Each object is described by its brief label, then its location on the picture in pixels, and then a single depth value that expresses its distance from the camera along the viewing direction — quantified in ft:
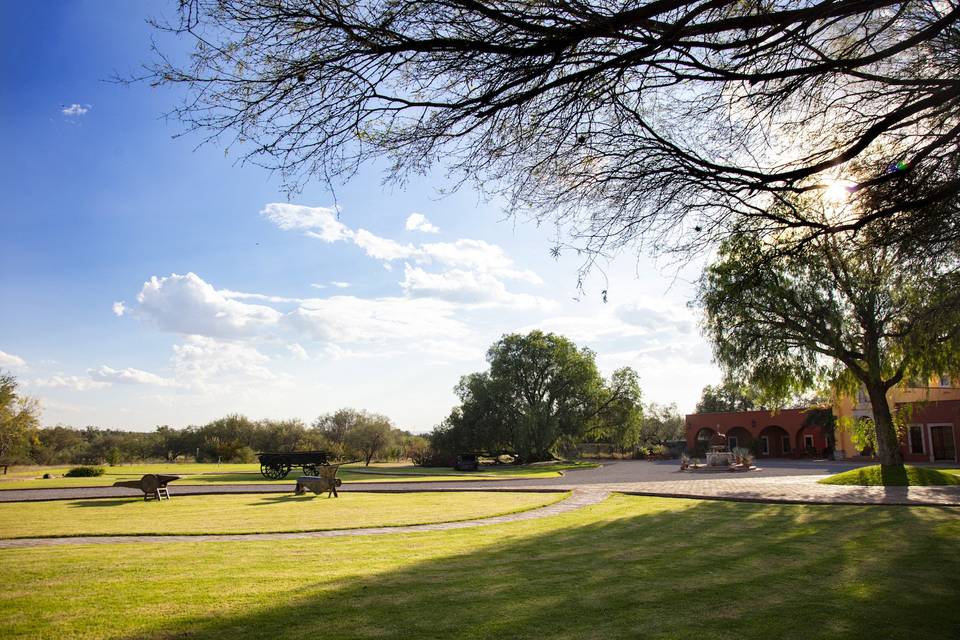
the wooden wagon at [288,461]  87.66
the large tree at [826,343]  58.95
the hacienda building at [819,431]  110.42
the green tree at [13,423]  111.34
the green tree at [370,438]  178.50
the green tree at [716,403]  283.79
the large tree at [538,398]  150.61
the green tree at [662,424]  280.16
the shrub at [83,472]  90.84
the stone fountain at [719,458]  100.27
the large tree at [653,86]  15.65
